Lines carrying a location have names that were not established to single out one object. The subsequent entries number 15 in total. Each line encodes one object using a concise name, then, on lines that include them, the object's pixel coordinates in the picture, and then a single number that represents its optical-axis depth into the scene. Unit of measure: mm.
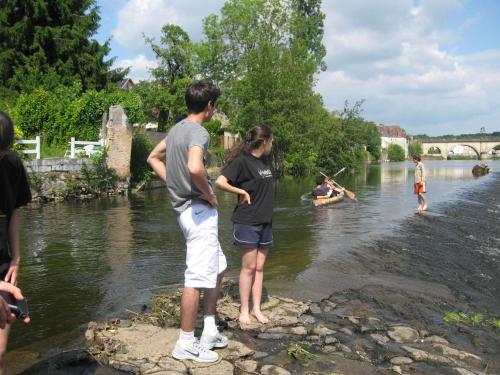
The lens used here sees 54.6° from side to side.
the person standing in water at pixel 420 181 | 15859
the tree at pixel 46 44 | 30359
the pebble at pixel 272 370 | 3807
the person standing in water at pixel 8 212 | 2840
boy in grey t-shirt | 3885
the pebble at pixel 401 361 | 4172
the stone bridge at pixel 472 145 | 139875
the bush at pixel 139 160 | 24562
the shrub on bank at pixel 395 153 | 136000
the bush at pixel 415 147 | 158200
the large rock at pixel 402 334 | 4746
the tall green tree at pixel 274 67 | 36531
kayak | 17906
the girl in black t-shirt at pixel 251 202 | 4820
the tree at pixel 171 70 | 44331
